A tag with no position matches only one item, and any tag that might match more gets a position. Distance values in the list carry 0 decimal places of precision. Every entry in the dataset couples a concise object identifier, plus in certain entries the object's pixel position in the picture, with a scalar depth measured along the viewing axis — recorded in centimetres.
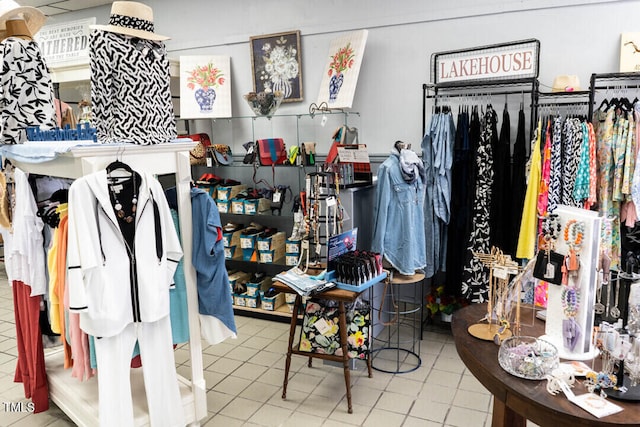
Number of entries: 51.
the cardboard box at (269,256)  453
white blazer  222
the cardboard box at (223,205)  469
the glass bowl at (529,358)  169
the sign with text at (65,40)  582
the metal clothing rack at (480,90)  365
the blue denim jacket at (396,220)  361
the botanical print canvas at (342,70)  432
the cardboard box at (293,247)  440
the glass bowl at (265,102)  451
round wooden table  147
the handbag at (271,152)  447
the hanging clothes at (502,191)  369
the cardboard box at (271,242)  450
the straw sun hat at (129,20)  236
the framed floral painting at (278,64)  477
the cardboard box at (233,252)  466
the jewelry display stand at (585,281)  179
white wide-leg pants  235
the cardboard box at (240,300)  464
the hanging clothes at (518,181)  364
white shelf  236
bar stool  360
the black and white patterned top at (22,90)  284
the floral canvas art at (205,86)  502
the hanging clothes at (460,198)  383
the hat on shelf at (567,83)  356
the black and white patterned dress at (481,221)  373
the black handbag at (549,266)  186
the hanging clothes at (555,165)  347
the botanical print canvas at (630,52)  348
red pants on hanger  290
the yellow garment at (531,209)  350
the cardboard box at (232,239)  465
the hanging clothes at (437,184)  384
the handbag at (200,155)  479
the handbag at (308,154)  432
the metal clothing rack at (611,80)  333
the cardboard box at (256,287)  458
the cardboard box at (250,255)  461
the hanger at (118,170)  234
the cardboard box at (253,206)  457
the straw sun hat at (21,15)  287
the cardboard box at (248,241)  458
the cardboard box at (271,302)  450
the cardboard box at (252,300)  460
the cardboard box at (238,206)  462
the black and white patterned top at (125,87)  238
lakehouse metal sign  363
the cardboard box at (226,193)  469
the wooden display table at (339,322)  293
